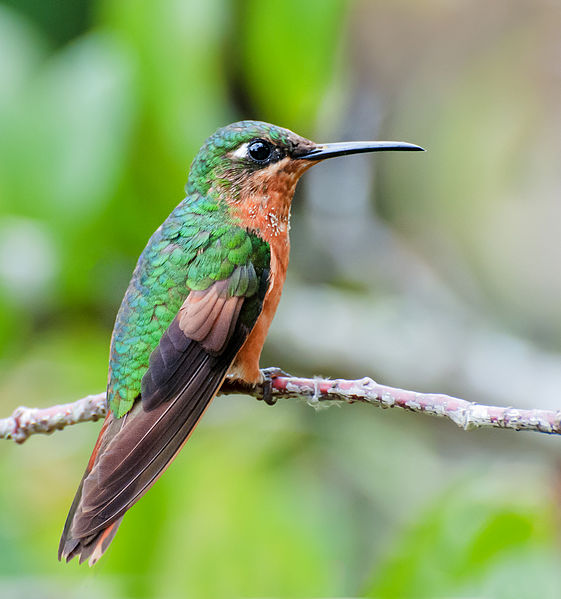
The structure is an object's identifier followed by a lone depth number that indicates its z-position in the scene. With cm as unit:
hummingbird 182
